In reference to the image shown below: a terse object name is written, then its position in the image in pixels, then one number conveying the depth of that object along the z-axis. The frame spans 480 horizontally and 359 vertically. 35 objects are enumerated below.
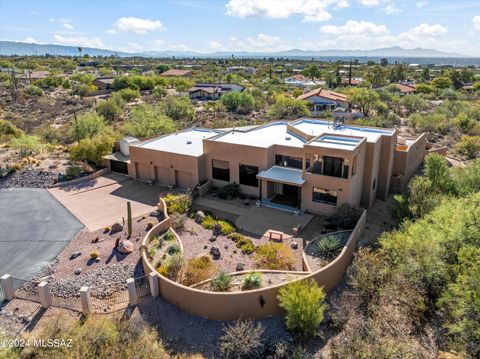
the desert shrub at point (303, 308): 16.41
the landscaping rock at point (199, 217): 26.85
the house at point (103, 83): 102.31
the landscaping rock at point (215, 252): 22.36
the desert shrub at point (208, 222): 25.96
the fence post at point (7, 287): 18.86
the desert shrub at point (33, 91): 90.25
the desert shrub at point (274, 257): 20.91
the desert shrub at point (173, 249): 22.31
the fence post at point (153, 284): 19.02
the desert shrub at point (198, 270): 19.62
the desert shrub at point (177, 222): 25.47
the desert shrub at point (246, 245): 22.93
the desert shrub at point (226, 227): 25.17
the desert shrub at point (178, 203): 27.66
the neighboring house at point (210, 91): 88.81
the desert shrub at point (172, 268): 19.97
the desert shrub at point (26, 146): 40.27
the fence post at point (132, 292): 18.38
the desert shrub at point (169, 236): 23.98
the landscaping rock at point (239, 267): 20.75
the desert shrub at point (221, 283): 18.50
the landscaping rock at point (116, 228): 25.51
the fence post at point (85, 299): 17.80
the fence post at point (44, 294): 18.25
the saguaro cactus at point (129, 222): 24.63
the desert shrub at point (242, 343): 15.60
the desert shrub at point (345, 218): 25.08
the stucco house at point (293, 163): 26.95
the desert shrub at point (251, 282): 18.62
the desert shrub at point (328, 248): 21.59
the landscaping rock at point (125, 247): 22.84
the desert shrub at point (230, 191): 30.94
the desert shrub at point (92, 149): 37.66
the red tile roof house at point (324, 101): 71.75
